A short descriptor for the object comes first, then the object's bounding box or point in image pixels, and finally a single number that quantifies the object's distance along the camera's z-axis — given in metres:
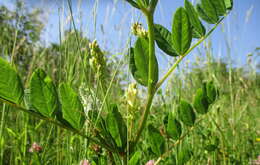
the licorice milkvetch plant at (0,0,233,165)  0.34
